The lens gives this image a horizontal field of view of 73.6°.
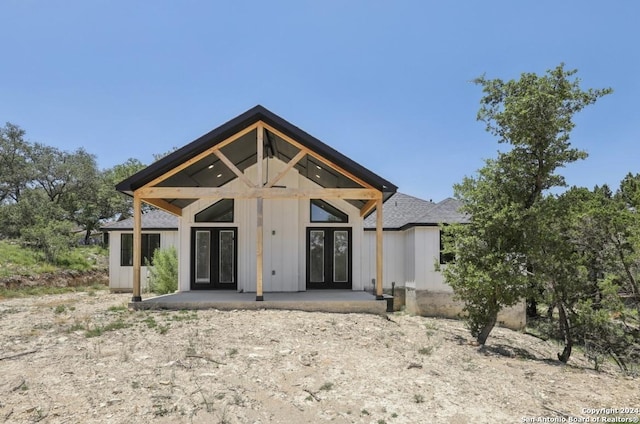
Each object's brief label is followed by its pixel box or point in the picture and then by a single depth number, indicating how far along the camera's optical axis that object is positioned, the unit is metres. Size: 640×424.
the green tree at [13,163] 34.38
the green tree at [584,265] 8.10
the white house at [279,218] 9.88
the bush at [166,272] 13.73
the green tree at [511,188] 8.16
